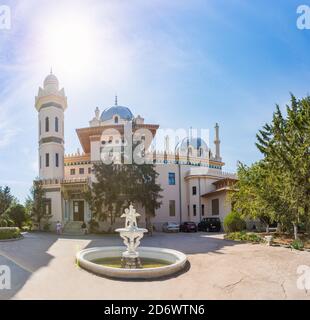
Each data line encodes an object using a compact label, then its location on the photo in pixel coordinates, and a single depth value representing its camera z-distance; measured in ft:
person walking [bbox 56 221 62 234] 91.76
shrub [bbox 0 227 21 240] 66.23
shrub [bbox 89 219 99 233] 96.02
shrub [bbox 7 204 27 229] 115.96
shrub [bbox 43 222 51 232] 101.76
